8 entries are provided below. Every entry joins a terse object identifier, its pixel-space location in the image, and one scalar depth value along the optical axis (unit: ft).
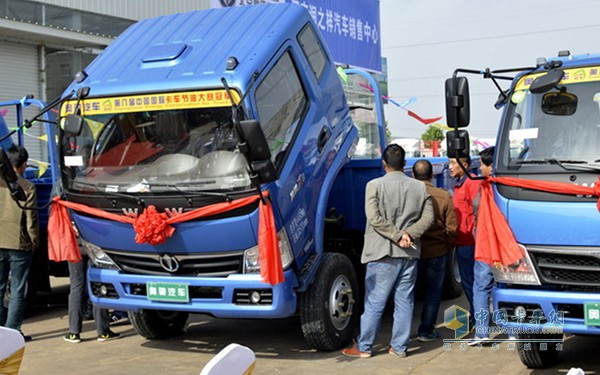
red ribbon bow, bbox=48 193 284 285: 20.04
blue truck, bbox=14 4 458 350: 20.58
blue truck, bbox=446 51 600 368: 17.72
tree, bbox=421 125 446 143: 190.15
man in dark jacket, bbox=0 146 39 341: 24.75
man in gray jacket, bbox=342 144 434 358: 21.79
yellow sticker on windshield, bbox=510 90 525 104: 20.17
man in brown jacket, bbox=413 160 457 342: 24.25
